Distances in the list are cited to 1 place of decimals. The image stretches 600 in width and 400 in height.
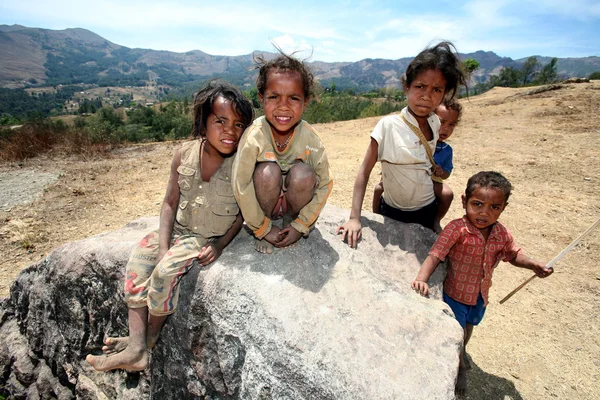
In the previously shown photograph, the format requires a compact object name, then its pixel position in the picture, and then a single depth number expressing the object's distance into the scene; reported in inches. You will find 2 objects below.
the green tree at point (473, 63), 1200.0
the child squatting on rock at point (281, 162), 71.9
